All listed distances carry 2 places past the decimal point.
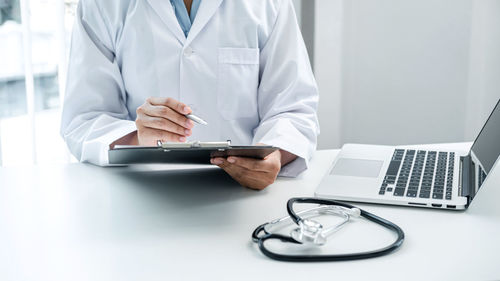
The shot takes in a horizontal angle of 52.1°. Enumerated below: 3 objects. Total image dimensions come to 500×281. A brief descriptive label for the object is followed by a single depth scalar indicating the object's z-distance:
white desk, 0.67
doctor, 1.30
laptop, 0.91
